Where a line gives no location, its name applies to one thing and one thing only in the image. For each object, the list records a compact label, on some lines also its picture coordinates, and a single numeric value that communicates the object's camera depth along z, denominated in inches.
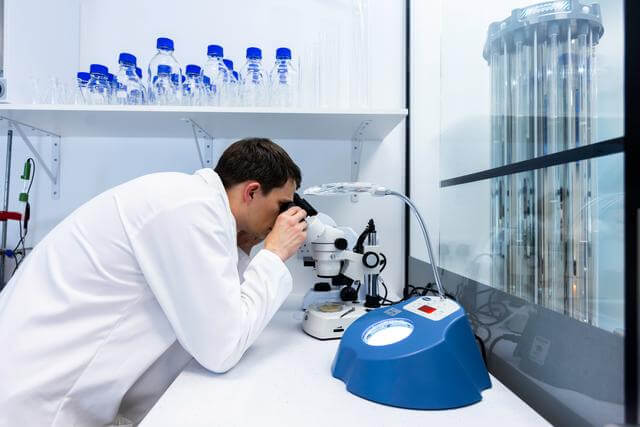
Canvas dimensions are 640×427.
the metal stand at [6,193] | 56.1
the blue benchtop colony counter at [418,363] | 26.1
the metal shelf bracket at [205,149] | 60.5
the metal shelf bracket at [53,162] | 58.9
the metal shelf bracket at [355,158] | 62.1
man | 29.5
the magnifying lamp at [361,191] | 35.2
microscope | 41.1
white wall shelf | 45.9
